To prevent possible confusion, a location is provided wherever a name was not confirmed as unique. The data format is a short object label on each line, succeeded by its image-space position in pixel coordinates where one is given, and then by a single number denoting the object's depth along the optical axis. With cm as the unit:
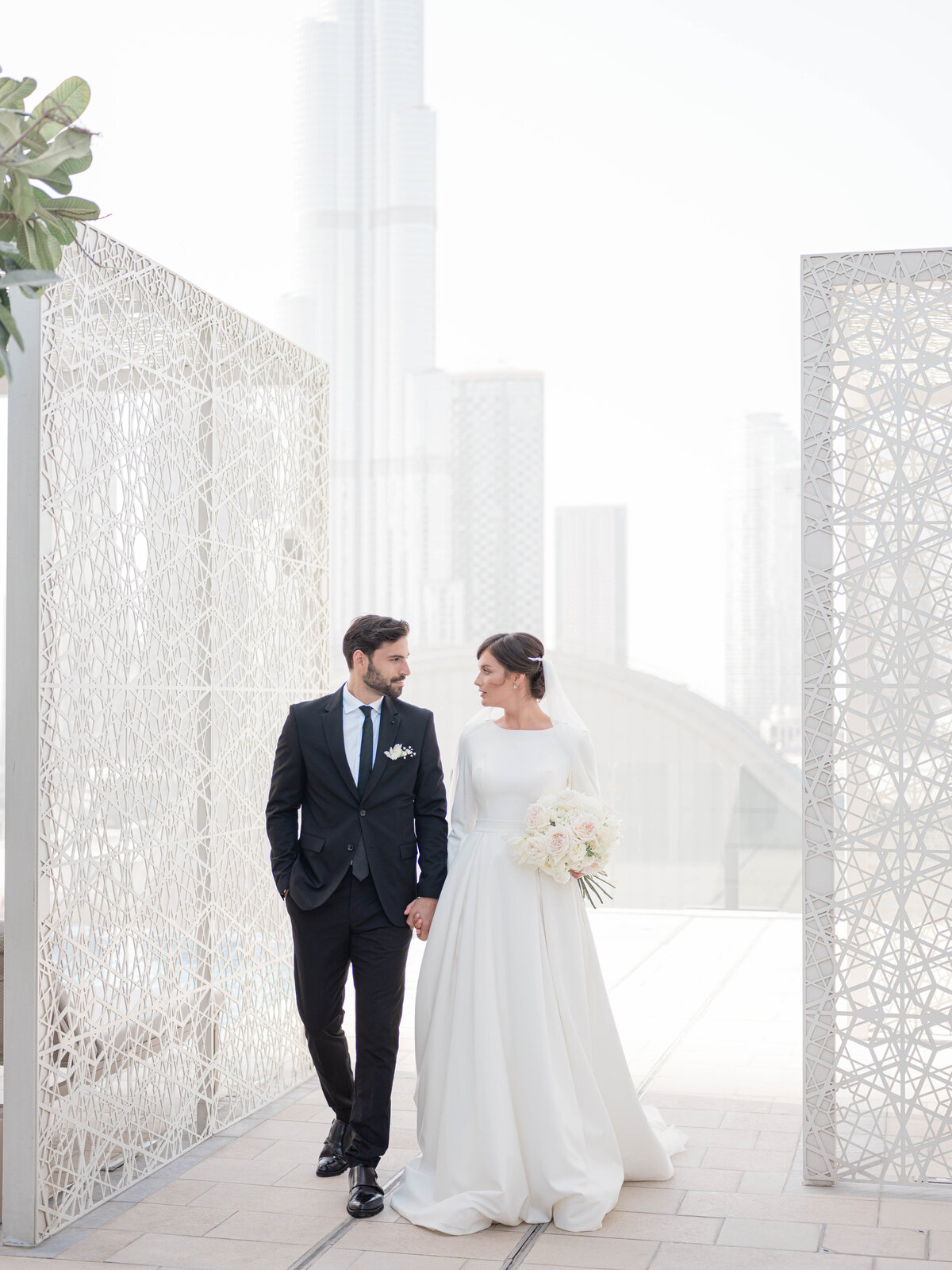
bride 365
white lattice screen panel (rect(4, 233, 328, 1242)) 360
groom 387
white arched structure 1270
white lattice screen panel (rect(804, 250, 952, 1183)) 390
